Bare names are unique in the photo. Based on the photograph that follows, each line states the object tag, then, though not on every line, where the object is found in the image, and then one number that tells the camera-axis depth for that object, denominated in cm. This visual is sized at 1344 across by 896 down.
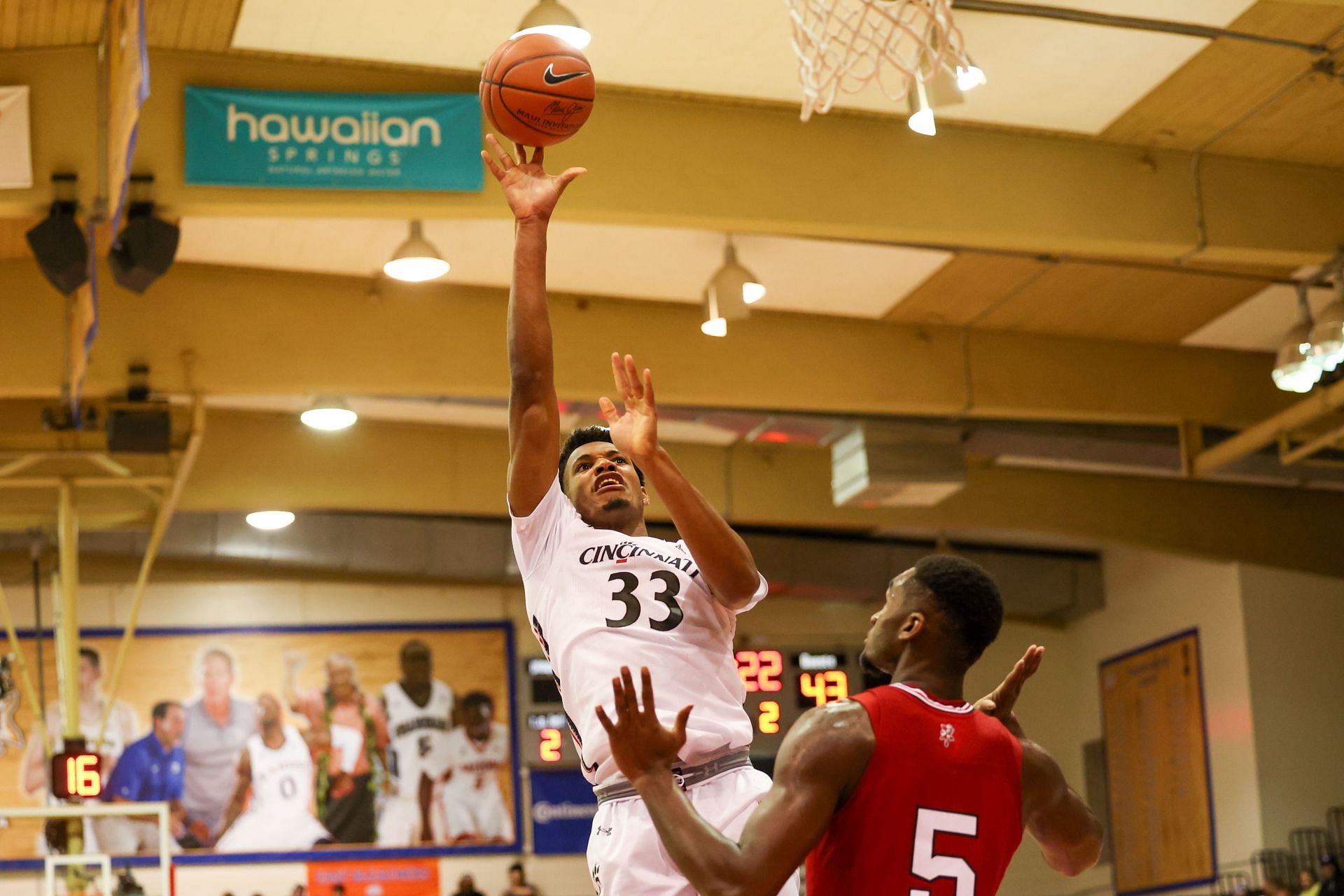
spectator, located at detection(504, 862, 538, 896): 1786
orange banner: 1812
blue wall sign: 1886
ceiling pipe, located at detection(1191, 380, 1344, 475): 1297
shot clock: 1334
